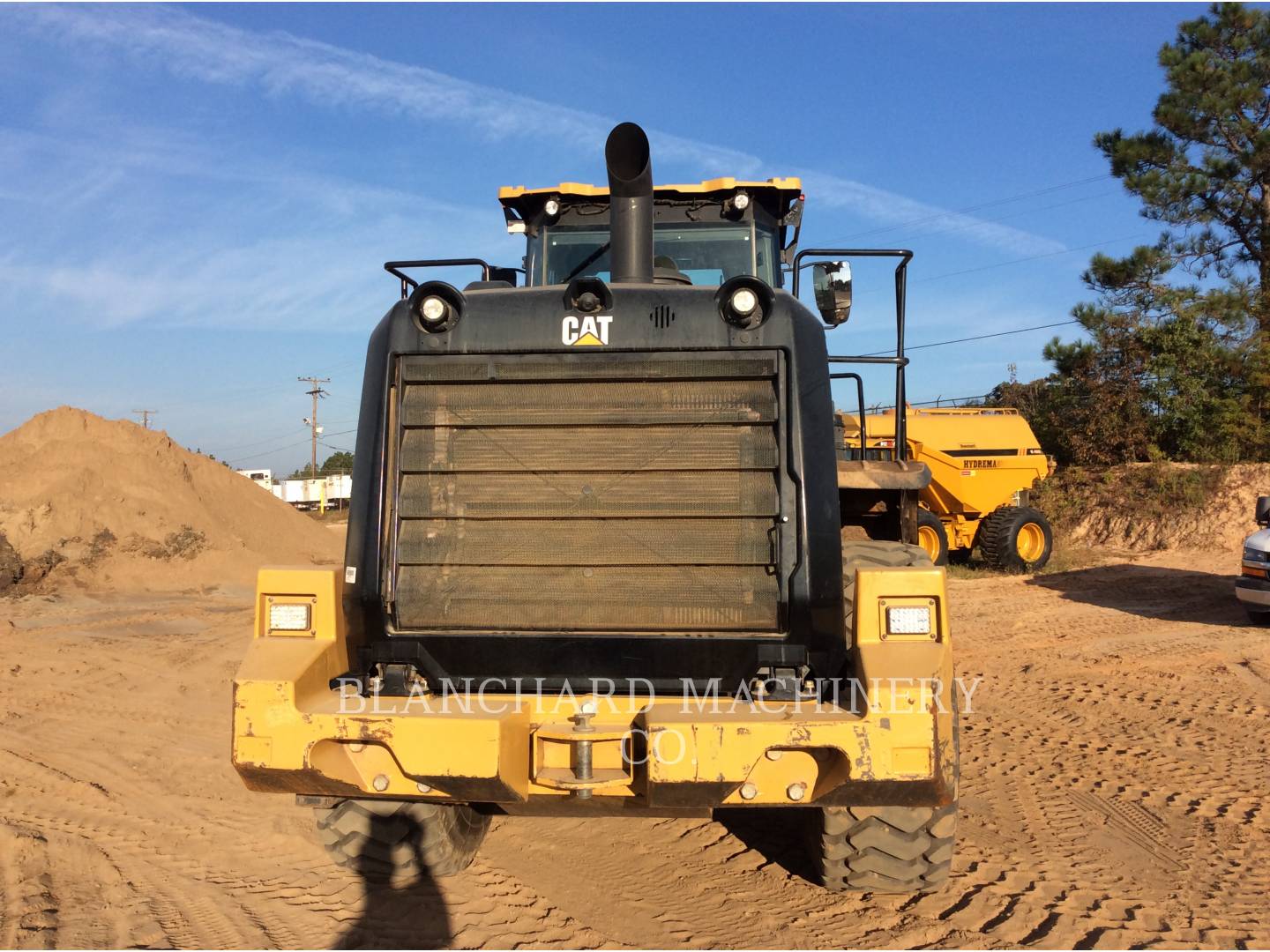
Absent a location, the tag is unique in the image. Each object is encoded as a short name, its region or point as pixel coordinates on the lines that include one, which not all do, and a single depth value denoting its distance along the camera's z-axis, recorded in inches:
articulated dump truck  637.3
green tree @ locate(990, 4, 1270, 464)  808.3
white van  427.8
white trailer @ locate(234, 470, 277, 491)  2180.2
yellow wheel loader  136.6
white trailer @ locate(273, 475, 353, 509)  1985.5
